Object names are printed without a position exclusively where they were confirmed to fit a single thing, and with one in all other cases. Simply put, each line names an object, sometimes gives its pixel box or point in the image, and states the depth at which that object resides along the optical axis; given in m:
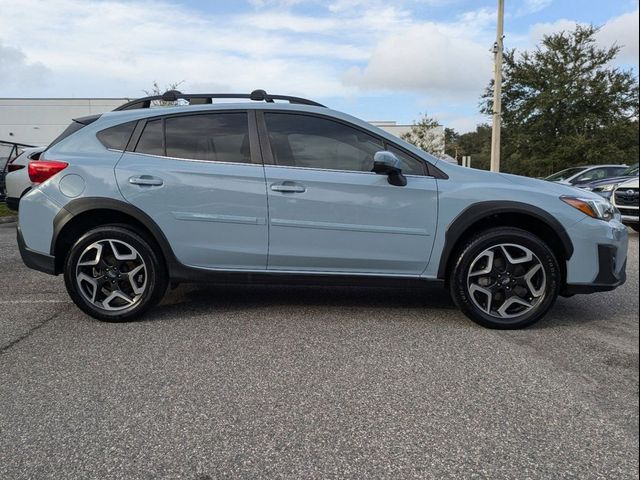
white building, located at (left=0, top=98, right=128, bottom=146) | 43.81
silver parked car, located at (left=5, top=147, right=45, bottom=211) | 9.54
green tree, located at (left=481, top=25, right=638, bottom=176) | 22.78
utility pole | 16.09
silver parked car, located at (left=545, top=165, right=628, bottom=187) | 12.84
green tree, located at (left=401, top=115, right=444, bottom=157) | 29.84
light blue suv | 3.90
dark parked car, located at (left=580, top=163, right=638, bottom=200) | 9.14
